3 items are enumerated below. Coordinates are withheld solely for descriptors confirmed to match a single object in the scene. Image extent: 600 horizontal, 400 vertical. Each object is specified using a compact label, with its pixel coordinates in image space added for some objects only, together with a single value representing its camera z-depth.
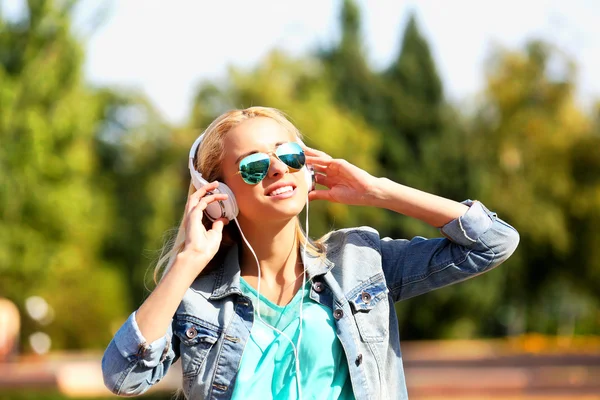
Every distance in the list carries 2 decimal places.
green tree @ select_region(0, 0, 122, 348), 16.67
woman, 2.90
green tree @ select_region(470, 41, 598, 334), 26.34
